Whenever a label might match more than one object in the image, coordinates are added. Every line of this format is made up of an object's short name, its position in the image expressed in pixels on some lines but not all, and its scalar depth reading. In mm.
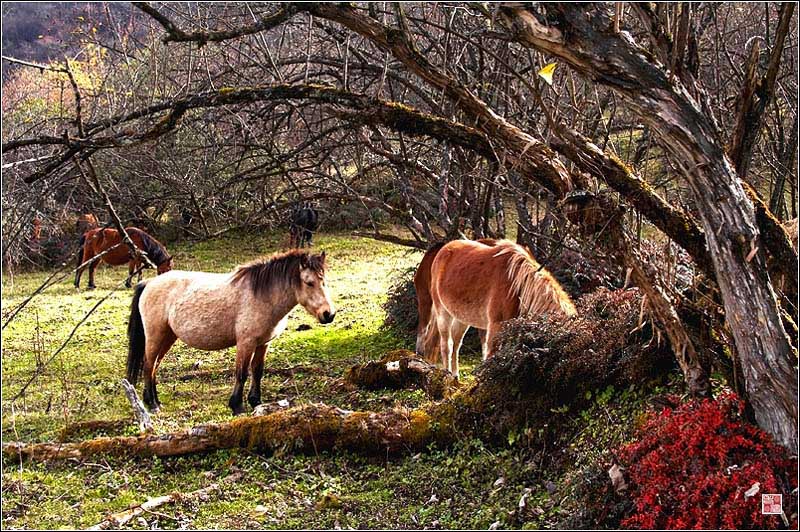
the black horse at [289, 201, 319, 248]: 22047
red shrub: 3844
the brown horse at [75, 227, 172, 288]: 16828
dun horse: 8711
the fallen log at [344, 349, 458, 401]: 7859
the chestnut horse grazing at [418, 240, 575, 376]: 7680
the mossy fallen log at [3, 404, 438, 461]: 6191
